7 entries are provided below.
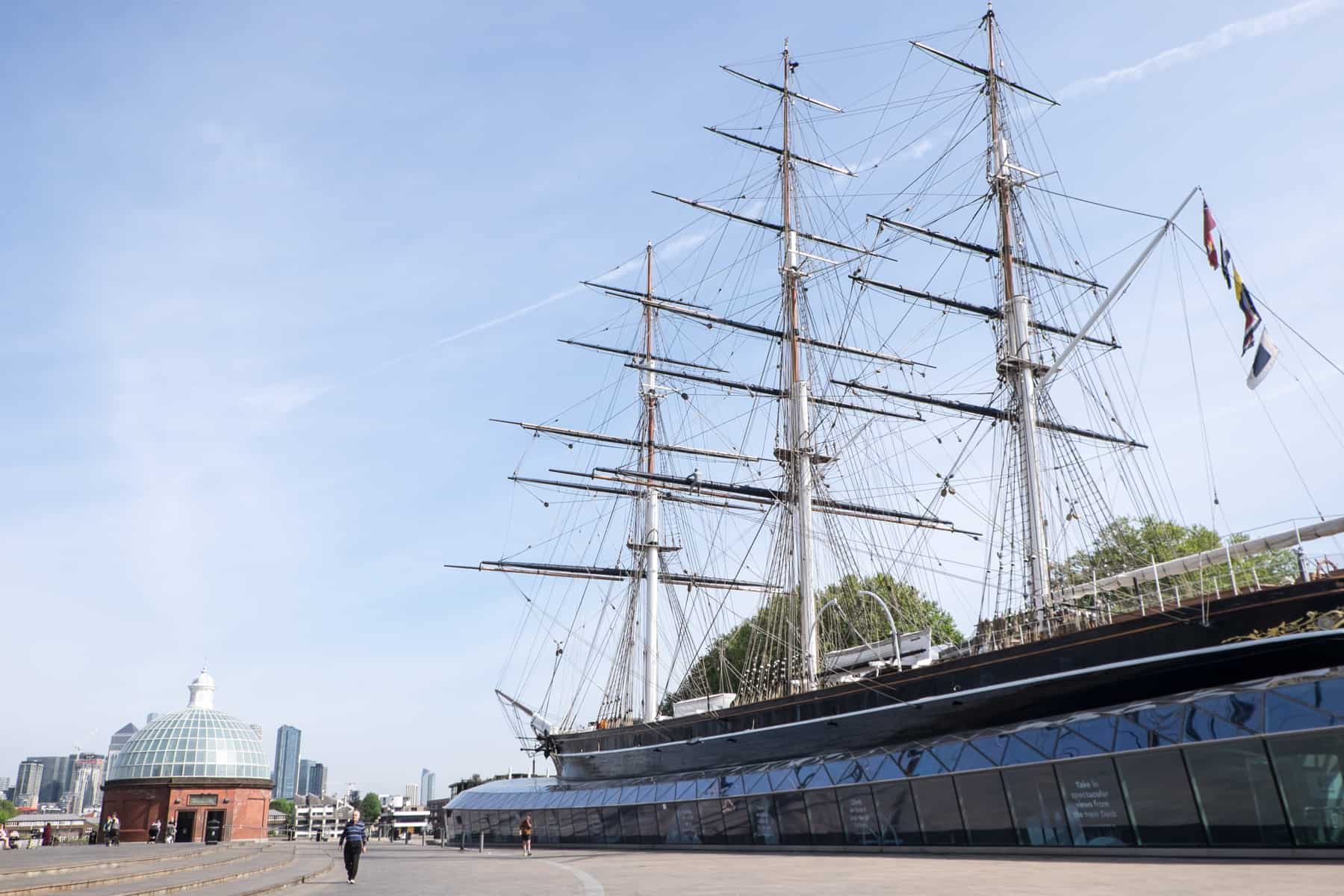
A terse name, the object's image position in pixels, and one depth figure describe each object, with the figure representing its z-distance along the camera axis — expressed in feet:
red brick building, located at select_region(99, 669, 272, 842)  181.88
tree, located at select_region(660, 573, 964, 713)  165.27
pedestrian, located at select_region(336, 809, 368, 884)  59.77
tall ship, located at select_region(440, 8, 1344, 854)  56.65
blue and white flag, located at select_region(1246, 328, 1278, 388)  64.85
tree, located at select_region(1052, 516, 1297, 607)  138.62
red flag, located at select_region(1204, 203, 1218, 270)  69.15
